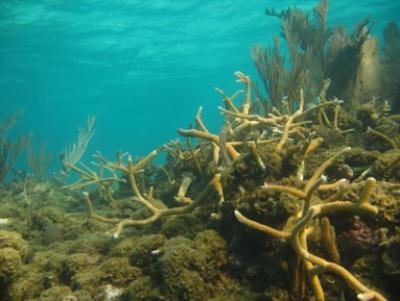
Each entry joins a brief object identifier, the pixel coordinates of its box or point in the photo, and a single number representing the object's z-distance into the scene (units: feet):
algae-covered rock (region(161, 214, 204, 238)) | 10.11
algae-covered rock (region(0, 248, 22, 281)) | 7.41
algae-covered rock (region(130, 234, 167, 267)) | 9.22
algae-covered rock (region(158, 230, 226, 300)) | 7.60
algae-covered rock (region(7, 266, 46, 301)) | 8.29
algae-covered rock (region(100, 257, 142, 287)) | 8.77
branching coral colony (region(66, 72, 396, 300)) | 6.39
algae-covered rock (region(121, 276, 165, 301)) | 7.72
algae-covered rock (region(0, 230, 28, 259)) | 8.02
